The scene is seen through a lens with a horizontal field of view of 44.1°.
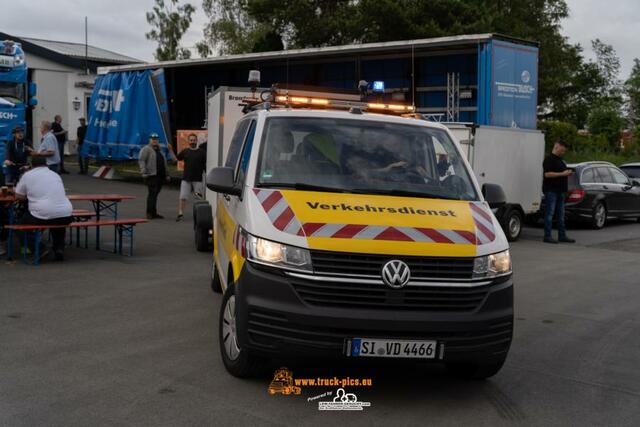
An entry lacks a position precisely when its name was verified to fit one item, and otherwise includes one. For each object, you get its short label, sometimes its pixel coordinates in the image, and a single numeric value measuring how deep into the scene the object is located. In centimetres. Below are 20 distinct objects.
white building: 3750
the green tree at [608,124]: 4019
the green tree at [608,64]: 6431
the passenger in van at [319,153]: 616
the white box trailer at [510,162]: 1527
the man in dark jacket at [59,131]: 2592
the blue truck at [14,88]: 1883
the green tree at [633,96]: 5953
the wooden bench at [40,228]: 1041
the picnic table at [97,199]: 1231
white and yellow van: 511
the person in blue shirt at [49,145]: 1809
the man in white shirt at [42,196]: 1067
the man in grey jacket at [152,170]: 1666
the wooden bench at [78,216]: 1220
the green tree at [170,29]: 6456
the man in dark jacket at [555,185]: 1531
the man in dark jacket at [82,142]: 2936
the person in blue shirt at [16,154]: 1600
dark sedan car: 1802
